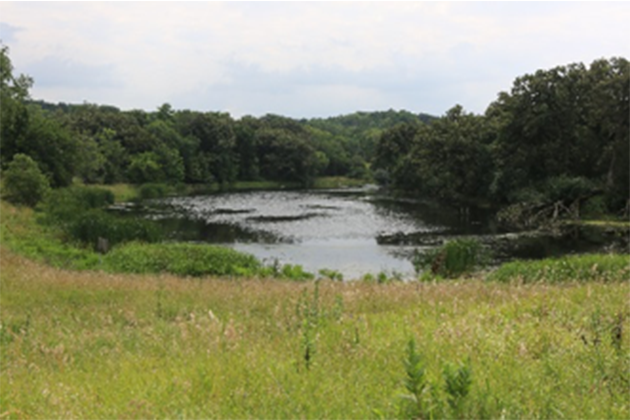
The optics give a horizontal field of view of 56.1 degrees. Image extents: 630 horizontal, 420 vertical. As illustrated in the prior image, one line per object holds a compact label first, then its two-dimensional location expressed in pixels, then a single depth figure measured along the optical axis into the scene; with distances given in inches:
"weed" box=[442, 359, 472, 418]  144.9
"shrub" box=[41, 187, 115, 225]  1366.9
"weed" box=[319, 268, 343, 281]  856.3
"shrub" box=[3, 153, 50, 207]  1599.4
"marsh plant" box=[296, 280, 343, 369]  211.6
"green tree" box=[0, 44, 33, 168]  2018.9
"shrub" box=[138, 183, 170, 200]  2925.7
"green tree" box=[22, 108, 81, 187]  2082.9
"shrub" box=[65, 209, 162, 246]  1096.8
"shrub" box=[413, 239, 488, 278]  841.5
